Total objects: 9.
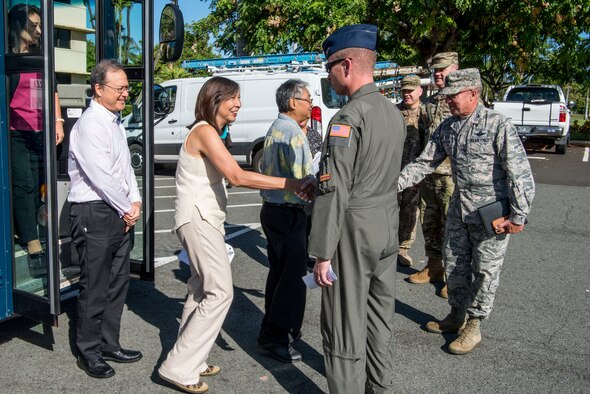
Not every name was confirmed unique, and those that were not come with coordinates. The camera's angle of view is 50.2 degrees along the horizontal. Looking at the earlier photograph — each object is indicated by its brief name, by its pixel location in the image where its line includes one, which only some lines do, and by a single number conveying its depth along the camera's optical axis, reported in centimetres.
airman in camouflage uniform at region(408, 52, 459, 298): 558
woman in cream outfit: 358
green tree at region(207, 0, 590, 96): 1588
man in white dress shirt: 370
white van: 1165
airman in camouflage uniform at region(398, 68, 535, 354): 404
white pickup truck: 1831
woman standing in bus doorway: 375
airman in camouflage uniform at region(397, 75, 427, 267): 596
